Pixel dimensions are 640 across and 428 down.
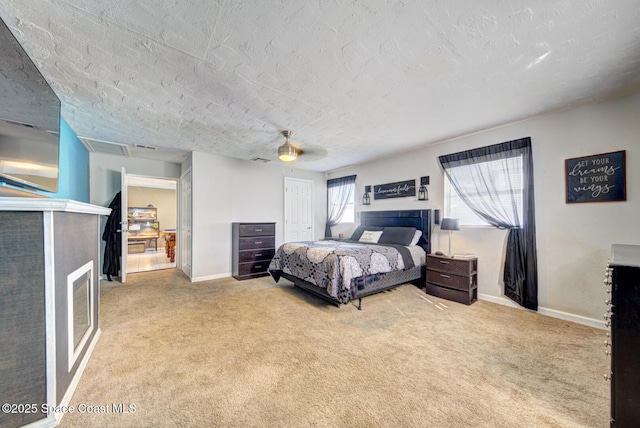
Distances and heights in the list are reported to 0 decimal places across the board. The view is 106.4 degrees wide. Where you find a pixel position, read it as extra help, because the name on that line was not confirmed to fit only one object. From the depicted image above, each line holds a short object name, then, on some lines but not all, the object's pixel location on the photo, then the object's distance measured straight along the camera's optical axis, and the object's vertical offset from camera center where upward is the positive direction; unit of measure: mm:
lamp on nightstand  3482 -168
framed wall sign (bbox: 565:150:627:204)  2471 +370
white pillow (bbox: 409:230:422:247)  4020 -421
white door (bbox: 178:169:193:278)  4728 -211
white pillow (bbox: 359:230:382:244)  4465 -444
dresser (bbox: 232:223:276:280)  4605 -695
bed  2945 -668
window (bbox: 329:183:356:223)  5680 +245
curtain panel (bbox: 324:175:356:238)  5750 +409
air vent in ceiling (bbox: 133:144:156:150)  4086 +1176
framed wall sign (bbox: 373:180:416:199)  4454 +460
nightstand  3246 -934
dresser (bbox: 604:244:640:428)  1054 -591
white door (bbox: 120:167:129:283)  4301 -163
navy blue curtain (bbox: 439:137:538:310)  3004 +156
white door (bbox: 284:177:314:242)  5797 +83
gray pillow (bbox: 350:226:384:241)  4840 -357
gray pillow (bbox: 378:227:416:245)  4066 -397
